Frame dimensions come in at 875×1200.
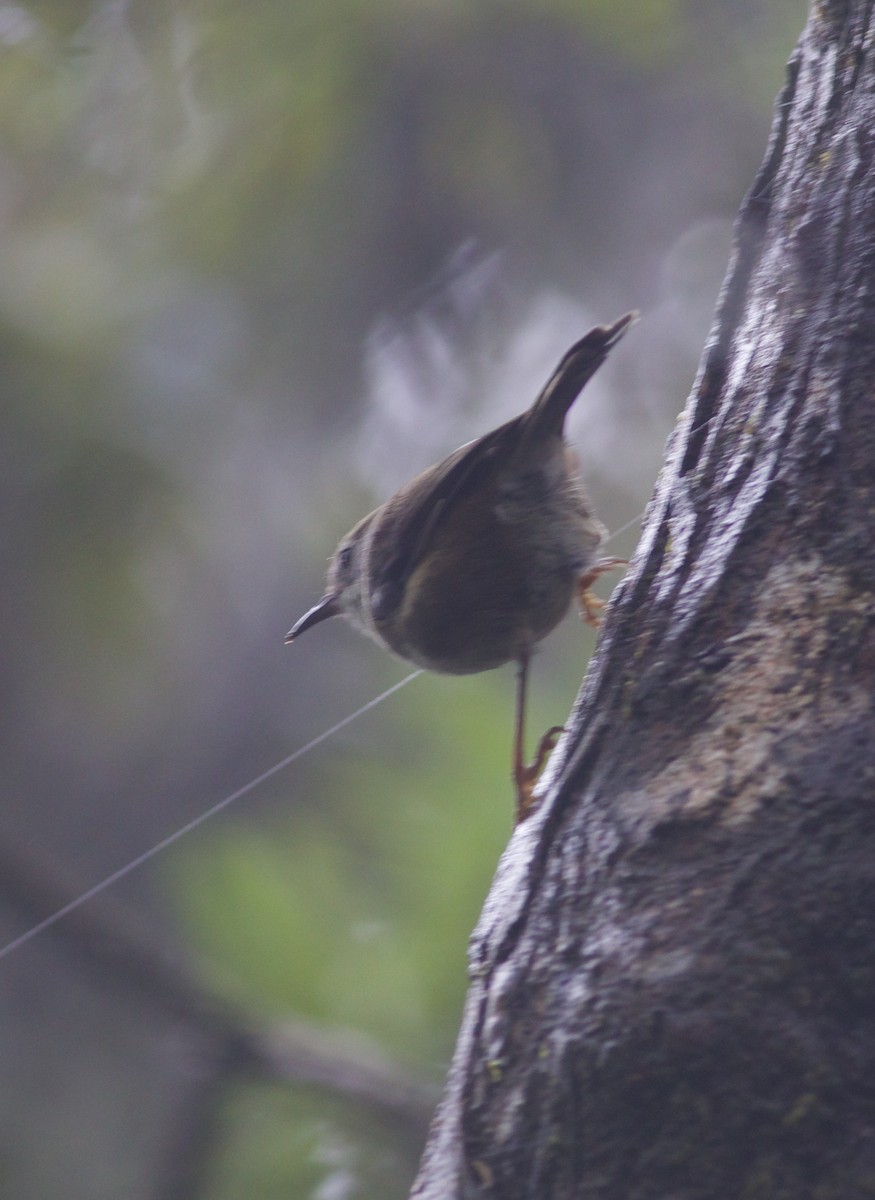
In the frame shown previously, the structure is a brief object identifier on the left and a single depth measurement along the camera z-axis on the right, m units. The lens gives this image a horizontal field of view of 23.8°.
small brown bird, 4.86
